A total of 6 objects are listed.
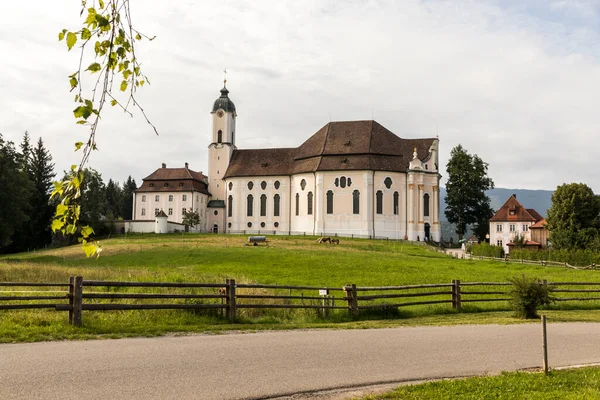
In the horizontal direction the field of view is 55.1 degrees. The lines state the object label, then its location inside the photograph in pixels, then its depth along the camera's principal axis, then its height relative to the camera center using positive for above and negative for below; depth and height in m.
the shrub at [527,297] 19.05 -2.26
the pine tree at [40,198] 82.25 +4.16
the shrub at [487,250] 58.72 -2.30
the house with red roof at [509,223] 85.81 +0.83
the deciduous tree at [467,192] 85.69 +5.41
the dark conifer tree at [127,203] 127.75 +5.35
